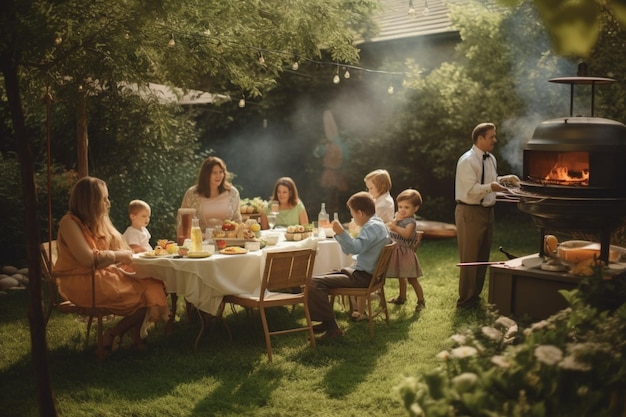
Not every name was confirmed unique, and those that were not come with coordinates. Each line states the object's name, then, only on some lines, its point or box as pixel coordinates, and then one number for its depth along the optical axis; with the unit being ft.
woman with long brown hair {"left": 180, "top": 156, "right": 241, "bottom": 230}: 26.96
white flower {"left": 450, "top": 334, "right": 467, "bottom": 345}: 11.47
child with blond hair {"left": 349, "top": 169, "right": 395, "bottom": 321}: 27.14
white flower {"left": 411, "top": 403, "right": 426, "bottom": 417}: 9.73
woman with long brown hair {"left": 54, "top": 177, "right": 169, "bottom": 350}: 20.72
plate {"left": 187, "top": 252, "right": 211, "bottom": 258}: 22.11
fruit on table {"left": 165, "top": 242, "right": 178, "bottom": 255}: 22.65
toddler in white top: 23.62
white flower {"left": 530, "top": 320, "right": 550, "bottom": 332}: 11.59
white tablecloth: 21.72
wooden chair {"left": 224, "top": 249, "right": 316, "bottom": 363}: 21.20
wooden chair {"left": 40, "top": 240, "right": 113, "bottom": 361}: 21.08
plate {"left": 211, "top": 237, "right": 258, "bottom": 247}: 24.12
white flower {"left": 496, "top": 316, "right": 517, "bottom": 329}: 13.70
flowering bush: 9.65
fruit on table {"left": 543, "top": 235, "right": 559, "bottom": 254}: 21.40
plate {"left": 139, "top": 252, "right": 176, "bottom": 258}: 22.10
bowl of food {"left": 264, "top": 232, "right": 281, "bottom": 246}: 24.73
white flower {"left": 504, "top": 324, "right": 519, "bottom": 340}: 13.99
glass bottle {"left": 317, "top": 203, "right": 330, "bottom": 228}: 26.63
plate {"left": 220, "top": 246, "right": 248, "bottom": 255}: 22.59
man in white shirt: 26.14
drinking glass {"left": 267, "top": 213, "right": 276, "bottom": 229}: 28.81
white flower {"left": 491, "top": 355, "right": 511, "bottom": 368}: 10.14
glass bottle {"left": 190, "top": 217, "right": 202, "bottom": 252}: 22.39
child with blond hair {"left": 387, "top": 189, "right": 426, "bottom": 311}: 26.53
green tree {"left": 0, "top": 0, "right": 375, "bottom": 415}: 15.42
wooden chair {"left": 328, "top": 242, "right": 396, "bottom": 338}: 23.25
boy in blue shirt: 23.22
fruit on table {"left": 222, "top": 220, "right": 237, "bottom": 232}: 24.53
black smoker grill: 19.11
